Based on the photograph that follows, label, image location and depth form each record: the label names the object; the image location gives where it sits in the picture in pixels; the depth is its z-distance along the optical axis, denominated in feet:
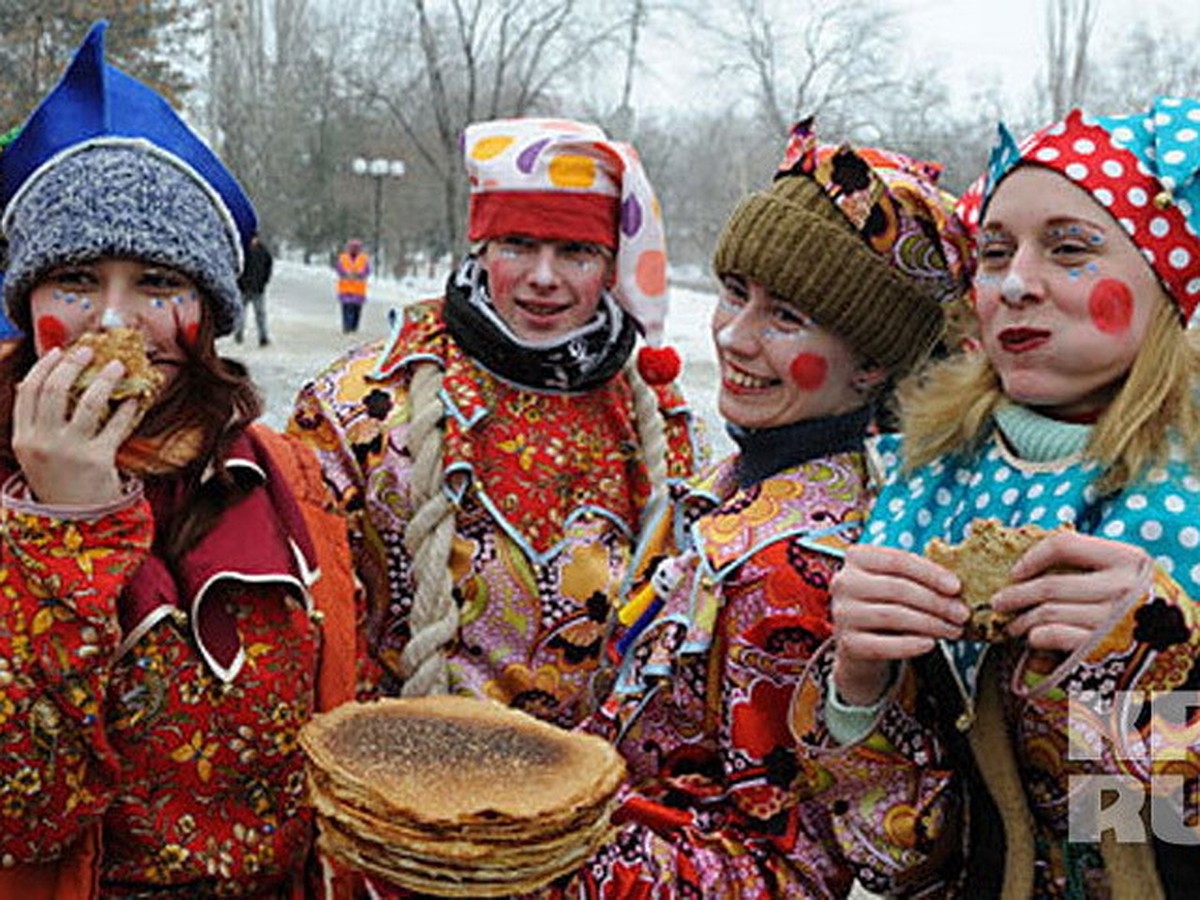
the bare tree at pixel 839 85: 103.76
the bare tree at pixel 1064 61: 94.12
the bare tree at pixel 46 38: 35.55
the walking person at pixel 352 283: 73.10
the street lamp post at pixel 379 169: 107.86
